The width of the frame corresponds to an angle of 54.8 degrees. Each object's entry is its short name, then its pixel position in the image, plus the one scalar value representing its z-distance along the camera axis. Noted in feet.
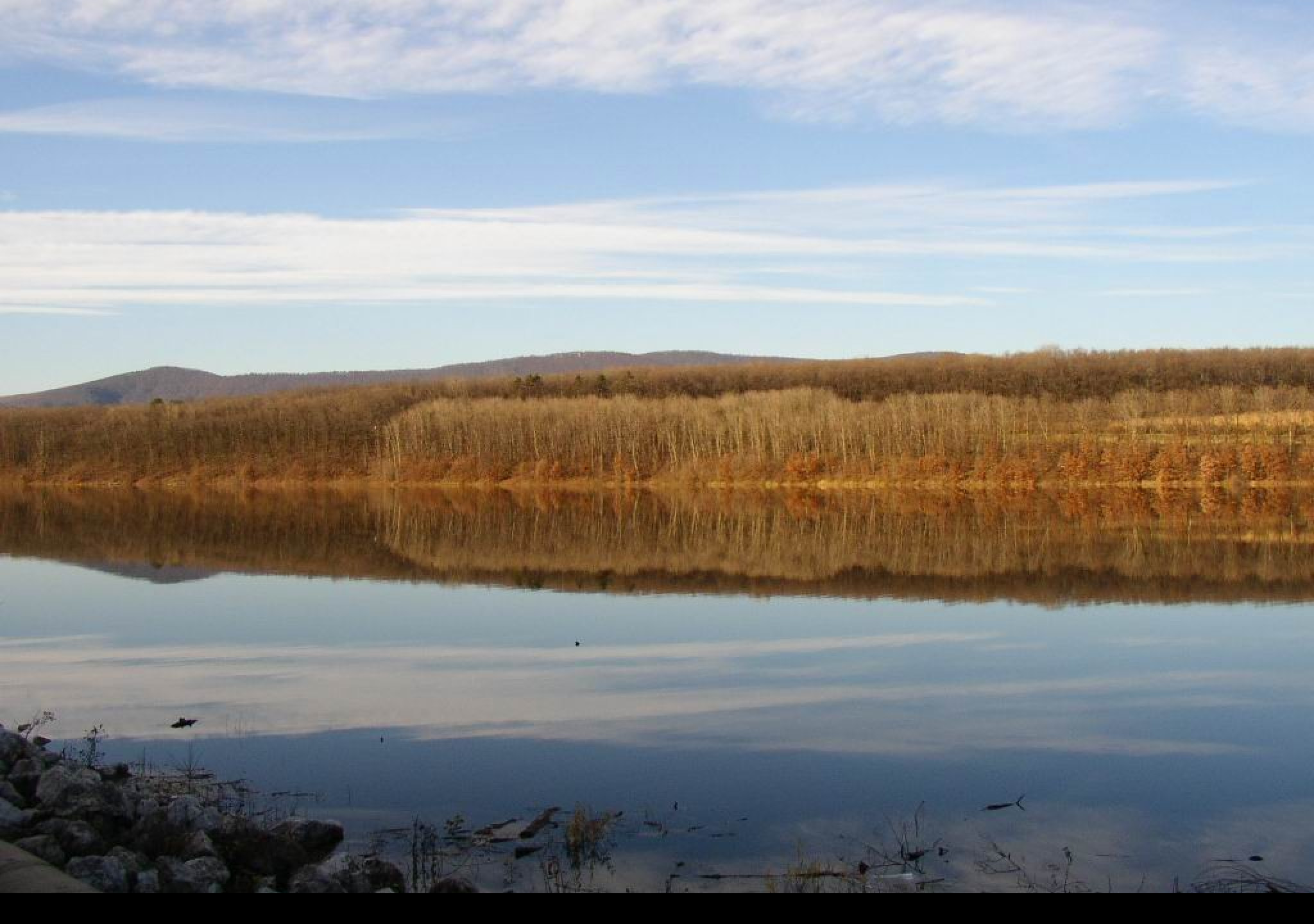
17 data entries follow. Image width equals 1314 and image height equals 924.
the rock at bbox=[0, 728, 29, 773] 32.42
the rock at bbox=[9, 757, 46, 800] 30.07
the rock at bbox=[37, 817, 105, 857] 25.43
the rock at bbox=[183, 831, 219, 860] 25.61
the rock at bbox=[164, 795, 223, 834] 27.40
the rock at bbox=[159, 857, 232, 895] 23.44
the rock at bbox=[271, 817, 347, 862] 27.66
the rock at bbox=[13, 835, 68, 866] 24.40
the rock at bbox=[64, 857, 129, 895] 23.31
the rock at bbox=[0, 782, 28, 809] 29.09
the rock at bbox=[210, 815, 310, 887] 25.71
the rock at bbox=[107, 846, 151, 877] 24.40
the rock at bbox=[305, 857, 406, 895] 24.21
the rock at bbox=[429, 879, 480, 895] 23.56
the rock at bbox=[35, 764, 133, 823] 27.81
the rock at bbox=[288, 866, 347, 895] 23.57
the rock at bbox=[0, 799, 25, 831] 26.76
